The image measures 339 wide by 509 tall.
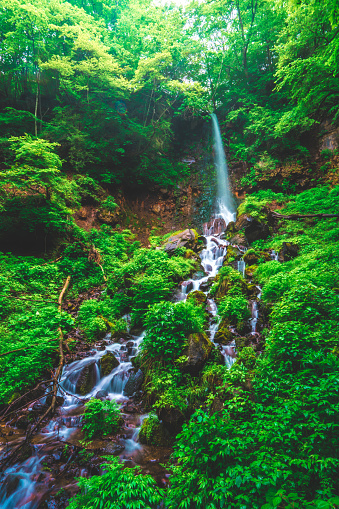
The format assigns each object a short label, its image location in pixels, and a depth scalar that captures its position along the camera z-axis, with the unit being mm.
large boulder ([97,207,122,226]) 15103
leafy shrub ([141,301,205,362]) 5395
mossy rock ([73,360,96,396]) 5637
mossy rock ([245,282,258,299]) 7877
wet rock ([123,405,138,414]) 5008
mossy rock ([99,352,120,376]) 6033
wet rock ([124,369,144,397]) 5580
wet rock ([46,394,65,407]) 5110
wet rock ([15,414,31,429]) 4604
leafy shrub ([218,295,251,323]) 6766
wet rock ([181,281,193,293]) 9596
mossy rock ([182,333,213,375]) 5078
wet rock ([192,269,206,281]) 10570
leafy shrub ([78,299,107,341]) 7242
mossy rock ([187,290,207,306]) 8059
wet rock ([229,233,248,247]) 12009
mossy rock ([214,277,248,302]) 8033
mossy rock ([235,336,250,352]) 5734
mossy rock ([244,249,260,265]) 9844
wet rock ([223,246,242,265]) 10528
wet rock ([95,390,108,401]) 5494
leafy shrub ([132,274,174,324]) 7433
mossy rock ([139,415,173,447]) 4254
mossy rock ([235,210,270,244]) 11703
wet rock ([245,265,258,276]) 9227
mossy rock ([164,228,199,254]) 12347
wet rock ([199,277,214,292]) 9479
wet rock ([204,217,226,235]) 15773
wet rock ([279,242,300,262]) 8636
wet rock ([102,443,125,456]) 4035
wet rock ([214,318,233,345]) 6211
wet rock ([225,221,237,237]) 13243
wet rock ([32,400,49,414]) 4887
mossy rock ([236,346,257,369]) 4680
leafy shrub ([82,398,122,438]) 4438
